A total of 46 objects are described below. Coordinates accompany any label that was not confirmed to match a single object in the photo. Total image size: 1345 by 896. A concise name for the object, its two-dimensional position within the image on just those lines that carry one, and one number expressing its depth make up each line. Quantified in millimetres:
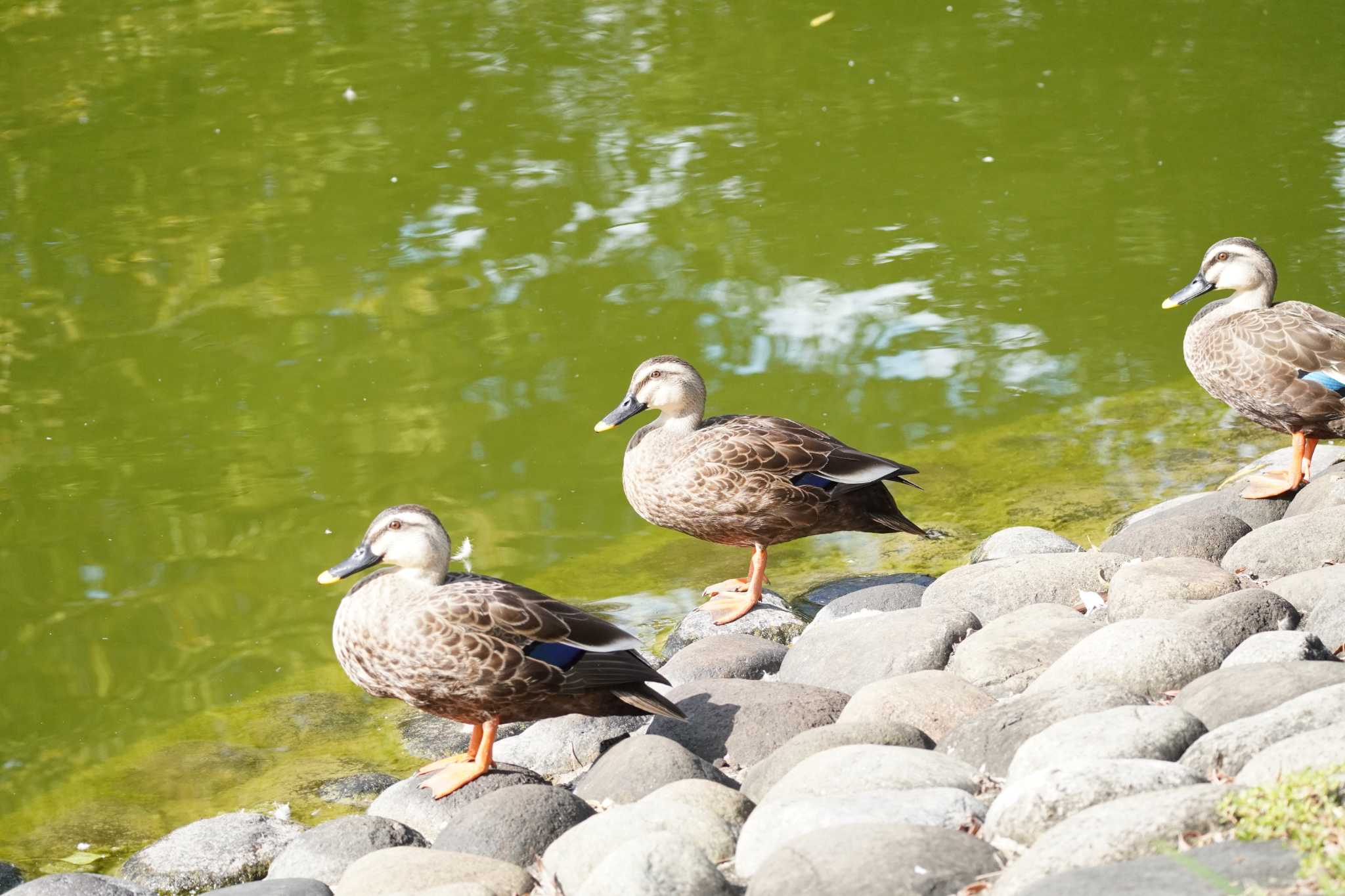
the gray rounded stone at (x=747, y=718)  9562
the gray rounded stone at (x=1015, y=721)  8125
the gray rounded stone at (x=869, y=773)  7668
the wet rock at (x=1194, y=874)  5469
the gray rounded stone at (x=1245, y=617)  9141
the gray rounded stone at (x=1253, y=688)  7680
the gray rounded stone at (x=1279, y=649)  8445
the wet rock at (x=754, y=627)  12469
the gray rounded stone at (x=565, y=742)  10570
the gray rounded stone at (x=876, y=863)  6375
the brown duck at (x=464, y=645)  9375
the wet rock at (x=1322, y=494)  11445
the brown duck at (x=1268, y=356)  11977
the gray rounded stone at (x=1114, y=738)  7398
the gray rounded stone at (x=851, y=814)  7102
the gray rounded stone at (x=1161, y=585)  10070
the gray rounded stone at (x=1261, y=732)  7027
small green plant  5691
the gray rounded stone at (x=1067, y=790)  6703
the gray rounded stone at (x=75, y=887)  8930
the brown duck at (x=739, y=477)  12305
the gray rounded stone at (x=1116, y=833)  6074
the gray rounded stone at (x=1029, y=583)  11094
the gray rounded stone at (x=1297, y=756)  6375
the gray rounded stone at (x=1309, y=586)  9500
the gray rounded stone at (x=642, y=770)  8859
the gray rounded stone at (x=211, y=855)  9766
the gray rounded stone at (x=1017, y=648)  9711
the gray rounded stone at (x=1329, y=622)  8937
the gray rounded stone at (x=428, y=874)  7926
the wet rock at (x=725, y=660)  11227
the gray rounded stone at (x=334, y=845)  8992
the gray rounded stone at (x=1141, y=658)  8766
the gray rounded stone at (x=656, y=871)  6898
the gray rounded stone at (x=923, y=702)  9023
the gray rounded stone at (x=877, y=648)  10344
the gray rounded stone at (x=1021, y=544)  12875
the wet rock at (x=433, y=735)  11484
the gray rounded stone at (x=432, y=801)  9766
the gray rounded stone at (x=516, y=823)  8422
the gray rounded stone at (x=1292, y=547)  10562
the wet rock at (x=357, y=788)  10855
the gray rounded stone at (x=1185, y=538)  11531
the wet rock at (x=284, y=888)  8273
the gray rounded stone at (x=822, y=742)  8500
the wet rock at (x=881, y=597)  12187
